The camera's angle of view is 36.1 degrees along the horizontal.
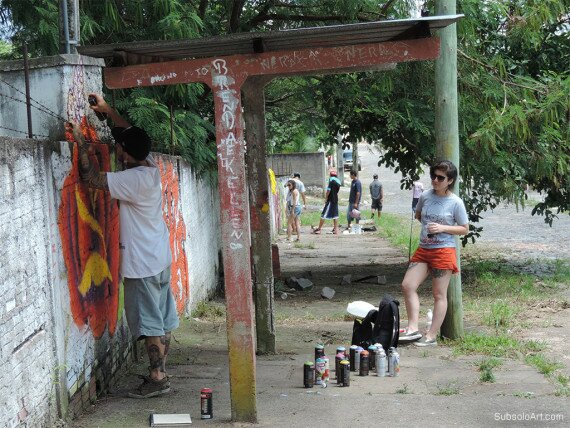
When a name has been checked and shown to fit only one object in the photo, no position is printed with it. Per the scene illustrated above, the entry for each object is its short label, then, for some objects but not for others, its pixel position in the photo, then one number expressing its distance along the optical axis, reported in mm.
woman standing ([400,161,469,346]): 8391
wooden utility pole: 8695
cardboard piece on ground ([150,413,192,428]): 5809
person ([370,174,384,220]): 28719
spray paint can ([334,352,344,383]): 6987
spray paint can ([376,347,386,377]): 7289
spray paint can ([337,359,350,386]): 6906
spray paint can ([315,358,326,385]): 6980
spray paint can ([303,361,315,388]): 6914
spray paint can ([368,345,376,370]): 7549
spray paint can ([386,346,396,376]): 7348
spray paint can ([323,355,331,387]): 6996
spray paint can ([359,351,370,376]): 7348
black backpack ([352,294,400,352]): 7828
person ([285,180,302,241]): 22969
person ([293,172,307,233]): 24612
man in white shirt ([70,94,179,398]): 6273
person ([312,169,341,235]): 24062
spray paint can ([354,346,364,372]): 7427
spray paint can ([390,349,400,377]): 7332
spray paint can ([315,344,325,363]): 7078
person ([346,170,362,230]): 25156
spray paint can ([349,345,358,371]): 7452
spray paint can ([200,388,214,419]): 5941
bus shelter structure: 5949
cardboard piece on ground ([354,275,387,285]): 14595
